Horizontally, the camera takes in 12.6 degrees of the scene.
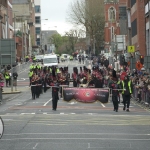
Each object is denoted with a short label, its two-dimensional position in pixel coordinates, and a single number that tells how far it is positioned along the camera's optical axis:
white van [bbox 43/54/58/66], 84.31
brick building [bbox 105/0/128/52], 134.50
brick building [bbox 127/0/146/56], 78.31
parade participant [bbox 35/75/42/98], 43.21
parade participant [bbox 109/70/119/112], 31.02
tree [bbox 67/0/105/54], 131.38
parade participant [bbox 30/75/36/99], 42.81
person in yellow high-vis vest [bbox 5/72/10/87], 61.88
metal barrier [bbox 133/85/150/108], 36.03
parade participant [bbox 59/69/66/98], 37.21
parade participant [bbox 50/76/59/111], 31.15
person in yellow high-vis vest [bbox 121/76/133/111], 31.09
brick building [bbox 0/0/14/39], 91.06
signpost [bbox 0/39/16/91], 49.00
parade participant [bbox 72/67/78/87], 46.22
